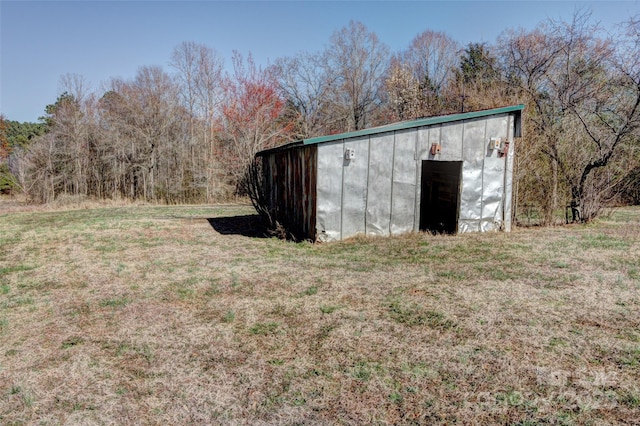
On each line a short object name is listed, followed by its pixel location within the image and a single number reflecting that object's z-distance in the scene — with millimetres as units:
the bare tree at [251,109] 22719
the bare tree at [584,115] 10305
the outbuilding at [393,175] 7941
